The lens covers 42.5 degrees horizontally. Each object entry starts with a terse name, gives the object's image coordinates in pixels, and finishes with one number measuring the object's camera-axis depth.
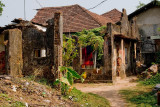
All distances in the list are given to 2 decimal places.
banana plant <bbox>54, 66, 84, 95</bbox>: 8.02
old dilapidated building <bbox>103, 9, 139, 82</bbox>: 14.11
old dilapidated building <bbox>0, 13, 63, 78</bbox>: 8.73
